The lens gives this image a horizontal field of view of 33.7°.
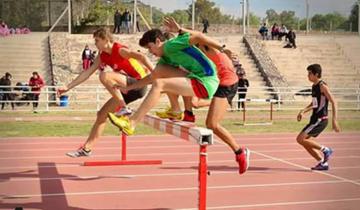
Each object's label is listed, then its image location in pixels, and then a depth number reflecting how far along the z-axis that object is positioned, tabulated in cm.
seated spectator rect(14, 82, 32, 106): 1711
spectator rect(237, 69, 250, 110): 2028
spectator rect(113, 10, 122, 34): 2707
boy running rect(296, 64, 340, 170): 816
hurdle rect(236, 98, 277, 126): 1490
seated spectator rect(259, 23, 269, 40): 3099
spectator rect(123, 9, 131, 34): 2760
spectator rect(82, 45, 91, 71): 2238
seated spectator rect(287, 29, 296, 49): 2780
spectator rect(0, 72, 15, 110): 1759
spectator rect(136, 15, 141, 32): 3029
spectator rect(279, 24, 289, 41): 2960
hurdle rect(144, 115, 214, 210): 425
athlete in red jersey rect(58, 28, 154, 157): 694
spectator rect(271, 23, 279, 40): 3028
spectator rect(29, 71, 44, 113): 1591
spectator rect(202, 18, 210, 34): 2614
